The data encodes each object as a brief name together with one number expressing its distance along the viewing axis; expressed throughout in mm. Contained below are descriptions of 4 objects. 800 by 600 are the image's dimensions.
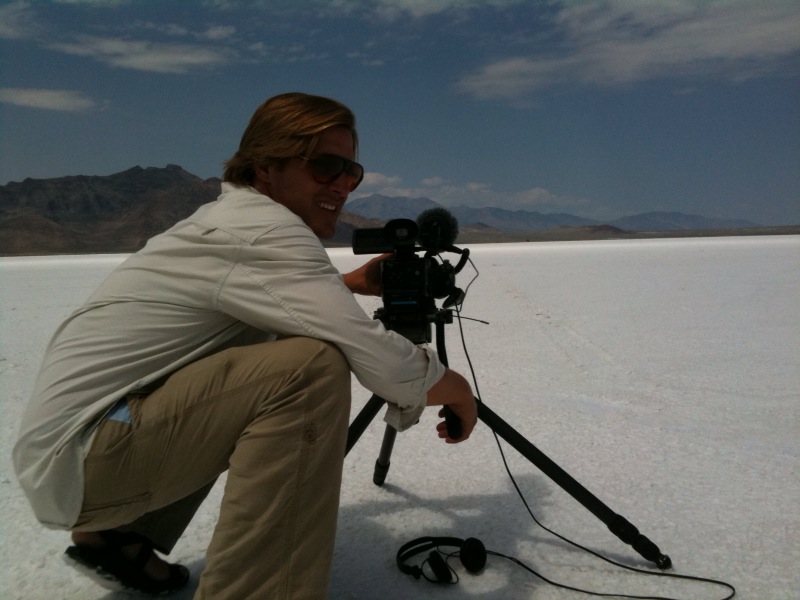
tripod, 1651
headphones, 1668
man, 1190
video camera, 1623
